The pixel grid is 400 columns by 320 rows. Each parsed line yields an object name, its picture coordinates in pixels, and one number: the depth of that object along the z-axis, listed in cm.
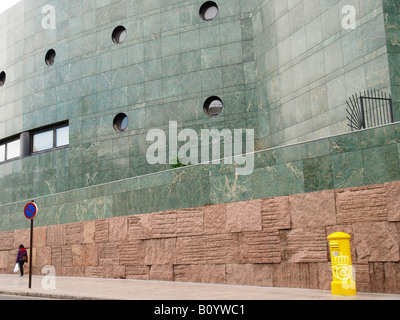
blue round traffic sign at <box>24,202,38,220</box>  1656
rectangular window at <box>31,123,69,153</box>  2720
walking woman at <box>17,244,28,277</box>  2200
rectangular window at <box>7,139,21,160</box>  2959
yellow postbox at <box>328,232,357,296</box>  1230
